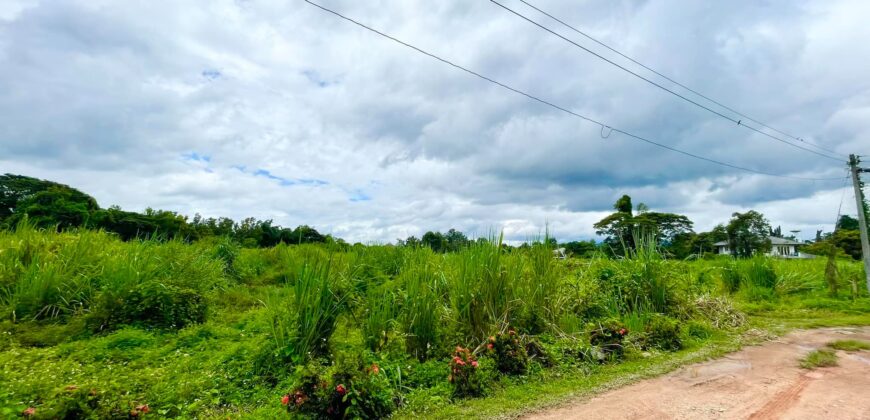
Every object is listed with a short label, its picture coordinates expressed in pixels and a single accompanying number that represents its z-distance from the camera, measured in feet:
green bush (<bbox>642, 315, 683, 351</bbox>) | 19.47
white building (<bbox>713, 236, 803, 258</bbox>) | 173.78
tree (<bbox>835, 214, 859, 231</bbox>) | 150.08
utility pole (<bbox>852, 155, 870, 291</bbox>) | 41.78
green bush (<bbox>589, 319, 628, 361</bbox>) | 17.49
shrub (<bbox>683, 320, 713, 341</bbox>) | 22.04
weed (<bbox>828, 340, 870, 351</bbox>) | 20.10
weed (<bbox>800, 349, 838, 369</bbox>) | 16.81
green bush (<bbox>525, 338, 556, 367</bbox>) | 15.87
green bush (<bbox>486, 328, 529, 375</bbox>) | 14.66
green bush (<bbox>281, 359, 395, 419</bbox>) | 10.66
